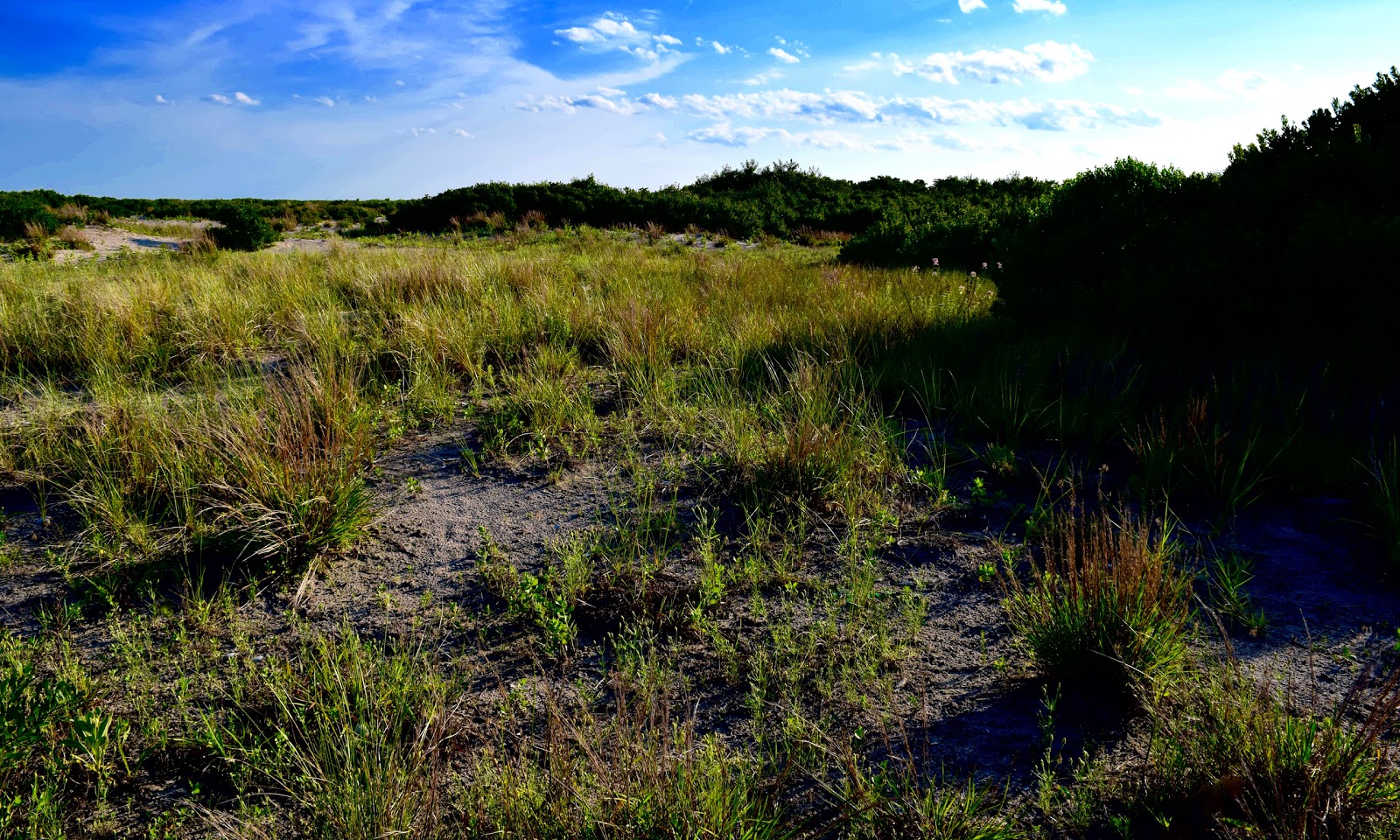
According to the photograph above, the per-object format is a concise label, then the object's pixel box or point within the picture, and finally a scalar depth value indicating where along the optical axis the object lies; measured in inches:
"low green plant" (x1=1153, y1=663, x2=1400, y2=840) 69.0
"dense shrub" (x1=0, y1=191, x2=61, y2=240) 574.6
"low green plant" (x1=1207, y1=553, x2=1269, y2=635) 107.3
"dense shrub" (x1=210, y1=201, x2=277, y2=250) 582.6
